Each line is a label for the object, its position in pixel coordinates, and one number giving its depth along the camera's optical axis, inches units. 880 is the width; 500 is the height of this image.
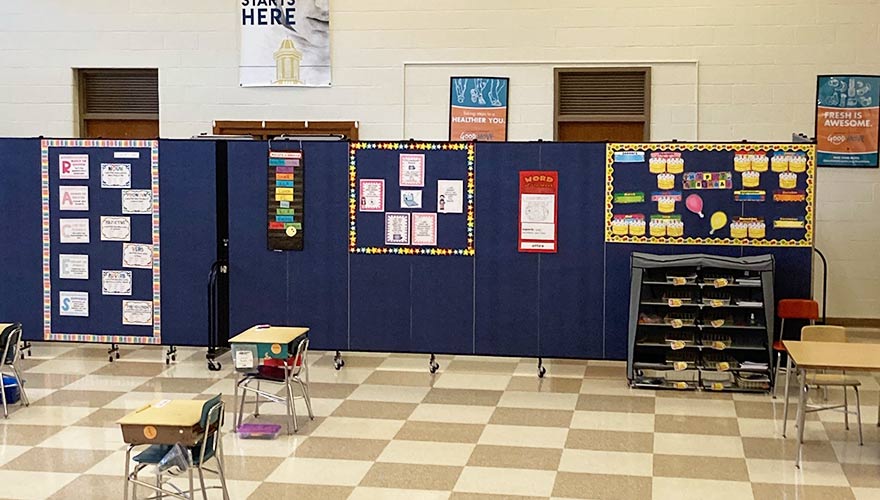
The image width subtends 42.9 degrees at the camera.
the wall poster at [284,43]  487.2
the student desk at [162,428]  215.9
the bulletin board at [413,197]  381.1
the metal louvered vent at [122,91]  502.3
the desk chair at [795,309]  356.8
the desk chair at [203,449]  221.5
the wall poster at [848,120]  454.9
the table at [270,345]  300.2
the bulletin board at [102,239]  397.4
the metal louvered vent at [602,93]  470.6
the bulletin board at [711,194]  363.3
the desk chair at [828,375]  300.5
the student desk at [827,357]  264.7
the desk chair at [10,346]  321.4
